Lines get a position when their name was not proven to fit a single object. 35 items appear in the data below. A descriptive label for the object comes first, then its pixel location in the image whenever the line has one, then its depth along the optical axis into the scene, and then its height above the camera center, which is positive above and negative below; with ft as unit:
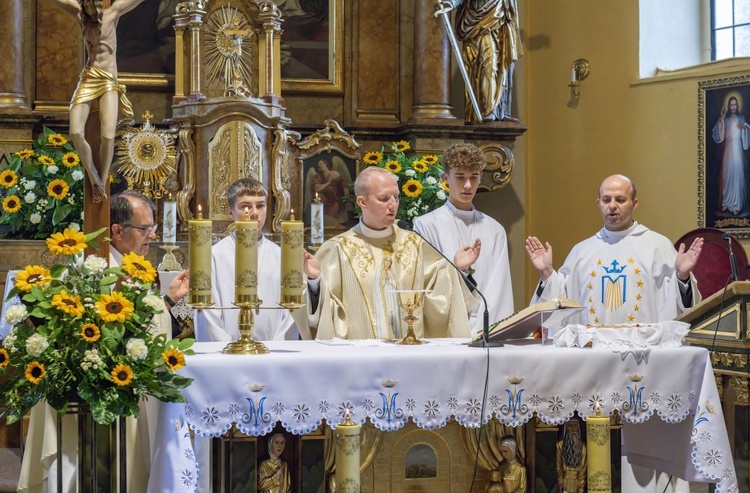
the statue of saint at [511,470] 14.93 -3.01
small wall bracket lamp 34.17 +5.44
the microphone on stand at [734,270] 16.74 -0.35
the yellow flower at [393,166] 29.37 +2.19
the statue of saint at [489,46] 31.99 +5.89
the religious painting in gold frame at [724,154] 30.14 +2.57
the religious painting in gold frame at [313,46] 33.40 +6.14
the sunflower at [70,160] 26.35 +2.13
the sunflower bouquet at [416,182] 28.48 +1.74
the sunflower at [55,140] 27.35 +2.71
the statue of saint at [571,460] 14.99 -2.89
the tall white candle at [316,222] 25.12 +0.61
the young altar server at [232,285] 17.90 -0.61
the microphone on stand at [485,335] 14.29 -1.14
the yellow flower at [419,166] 29.32 +2.18
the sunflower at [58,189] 26.11 +1.43
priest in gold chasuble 16.80 -0.45
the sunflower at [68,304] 12.40 -0.62
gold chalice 14.88 -0.81
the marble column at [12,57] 29.91 +5.27
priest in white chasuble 20.51 -0.50
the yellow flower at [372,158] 30.48 +2.50
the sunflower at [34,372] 12.17 -1.36
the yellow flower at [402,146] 31.45 +2.93
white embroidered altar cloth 13.04 -1.80
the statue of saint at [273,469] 14.07 -2.82
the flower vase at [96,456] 12.98 -2.43
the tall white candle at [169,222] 25.00 +0.61
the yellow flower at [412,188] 28.45 +1.55
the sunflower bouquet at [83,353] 12.34 -1.17
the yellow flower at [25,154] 26.53 +2.31
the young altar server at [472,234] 21.22 +0.28
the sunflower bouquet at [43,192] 26.21 +1.37
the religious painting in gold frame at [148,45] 32.22 +5.96
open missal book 14.35 -0.93
